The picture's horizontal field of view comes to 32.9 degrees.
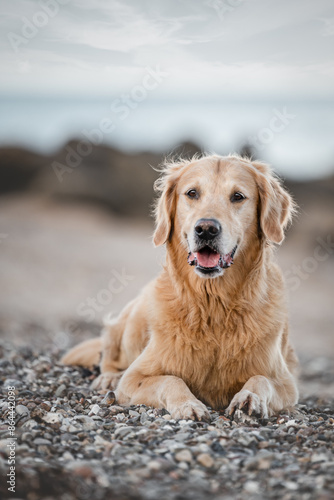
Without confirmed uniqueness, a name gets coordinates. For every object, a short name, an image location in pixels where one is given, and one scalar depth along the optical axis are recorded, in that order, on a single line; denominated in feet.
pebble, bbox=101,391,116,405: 14.96
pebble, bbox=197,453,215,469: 10.19
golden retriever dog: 13.99
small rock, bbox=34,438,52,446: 11.04
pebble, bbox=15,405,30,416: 12.95
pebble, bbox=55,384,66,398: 15.93
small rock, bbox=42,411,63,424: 12.41
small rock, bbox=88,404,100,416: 13.79
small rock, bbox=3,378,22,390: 16.44
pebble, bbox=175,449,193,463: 10.32
